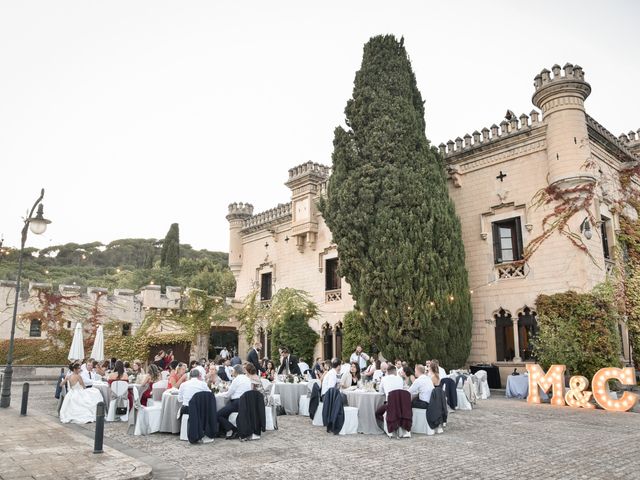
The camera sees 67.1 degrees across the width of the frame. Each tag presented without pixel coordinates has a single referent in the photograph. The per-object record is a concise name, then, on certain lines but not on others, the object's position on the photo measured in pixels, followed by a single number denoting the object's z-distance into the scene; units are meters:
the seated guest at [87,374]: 12.09
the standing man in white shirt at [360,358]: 15.48
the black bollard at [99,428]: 7.10
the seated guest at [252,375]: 9.41
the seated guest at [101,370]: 13.98
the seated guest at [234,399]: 9.06
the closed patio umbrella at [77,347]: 16.91
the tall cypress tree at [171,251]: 48.09
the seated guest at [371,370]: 13.10
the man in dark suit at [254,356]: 14.82
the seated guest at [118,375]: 11.56
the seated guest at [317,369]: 14.15
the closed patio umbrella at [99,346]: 17.93
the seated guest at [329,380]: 10.32
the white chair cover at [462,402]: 12.88
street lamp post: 12.17
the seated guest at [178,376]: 10.48
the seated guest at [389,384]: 9.51
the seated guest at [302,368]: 15.79
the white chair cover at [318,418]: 10.71
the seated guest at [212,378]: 10.61
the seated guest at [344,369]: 11.69
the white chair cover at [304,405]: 12.40
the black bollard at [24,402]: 11.20
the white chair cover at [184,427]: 8.87
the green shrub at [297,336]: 23.55
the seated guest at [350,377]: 11.40
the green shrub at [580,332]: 14.41
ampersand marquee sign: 12.12
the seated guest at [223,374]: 13.46
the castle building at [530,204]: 16.20
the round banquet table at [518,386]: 15.27
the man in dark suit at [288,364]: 15.04
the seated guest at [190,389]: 8.92
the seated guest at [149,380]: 10.45
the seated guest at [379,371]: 11.89
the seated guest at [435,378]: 9.85
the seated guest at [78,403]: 10.77
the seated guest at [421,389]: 9.70
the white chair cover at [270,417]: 9.88
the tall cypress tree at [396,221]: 16.69
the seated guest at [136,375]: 12.52
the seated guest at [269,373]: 13.60
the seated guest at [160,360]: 16.45
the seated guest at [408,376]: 10.66
